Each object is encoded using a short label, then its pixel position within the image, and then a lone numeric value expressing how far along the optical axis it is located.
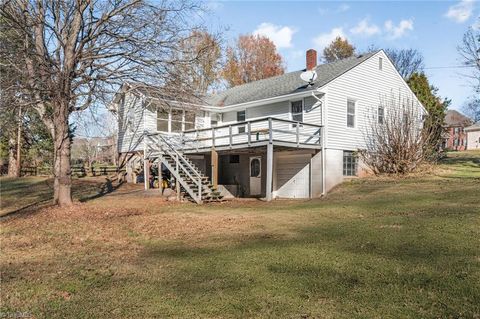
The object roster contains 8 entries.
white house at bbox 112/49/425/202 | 18.81
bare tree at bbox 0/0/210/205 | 13.29
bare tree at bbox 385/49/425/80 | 49.28
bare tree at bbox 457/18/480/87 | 28.91
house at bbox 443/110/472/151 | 72.50
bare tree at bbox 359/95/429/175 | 19.98
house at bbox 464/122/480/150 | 63.12
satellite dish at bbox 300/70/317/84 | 19.57
